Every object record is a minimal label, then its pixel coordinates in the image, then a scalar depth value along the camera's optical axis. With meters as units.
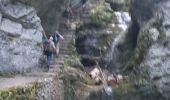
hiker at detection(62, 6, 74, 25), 27.69
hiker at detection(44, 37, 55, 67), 20.19
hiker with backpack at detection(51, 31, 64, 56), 21.01
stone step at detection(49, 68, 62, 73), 19.89
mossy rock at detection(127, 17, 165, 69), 20.14
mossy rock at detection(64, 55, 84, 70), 21.33
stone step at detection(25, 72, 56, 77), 18.83
